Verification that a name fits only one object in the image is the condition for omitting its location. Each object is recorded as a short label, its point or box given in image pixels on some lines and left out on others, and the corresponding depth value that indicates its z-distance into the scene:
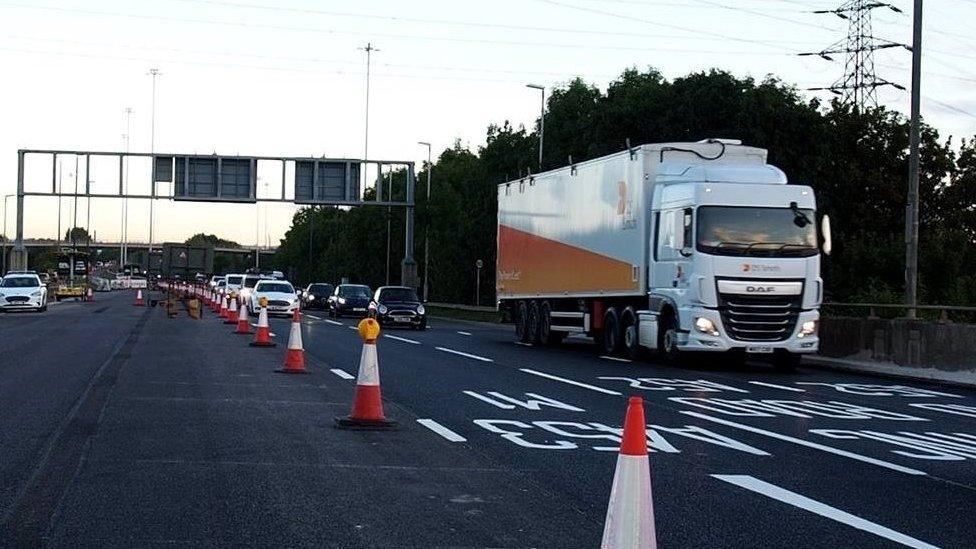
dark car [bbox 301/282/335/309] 66.50
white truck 23.67
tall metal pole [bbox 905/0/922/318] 25.55
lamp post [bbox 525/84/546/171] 60.00
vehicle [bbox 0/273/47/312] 52.03
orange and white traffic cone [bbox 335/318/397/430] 13.16
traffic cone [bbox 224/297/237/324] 42.75
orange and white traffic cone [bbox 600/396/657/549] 5.65
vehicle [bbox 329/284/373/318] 53.97
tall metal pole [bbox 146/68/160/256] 63.06
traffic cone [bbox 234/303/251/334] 34.38
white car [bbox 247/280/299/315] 50.41
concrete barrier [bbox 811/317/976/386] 22.88
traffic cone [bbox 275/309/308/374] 20.52
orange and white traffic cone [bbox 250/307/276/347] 28.12
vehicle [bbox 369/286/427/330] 42.28
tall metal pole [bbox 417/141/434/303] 87.62
